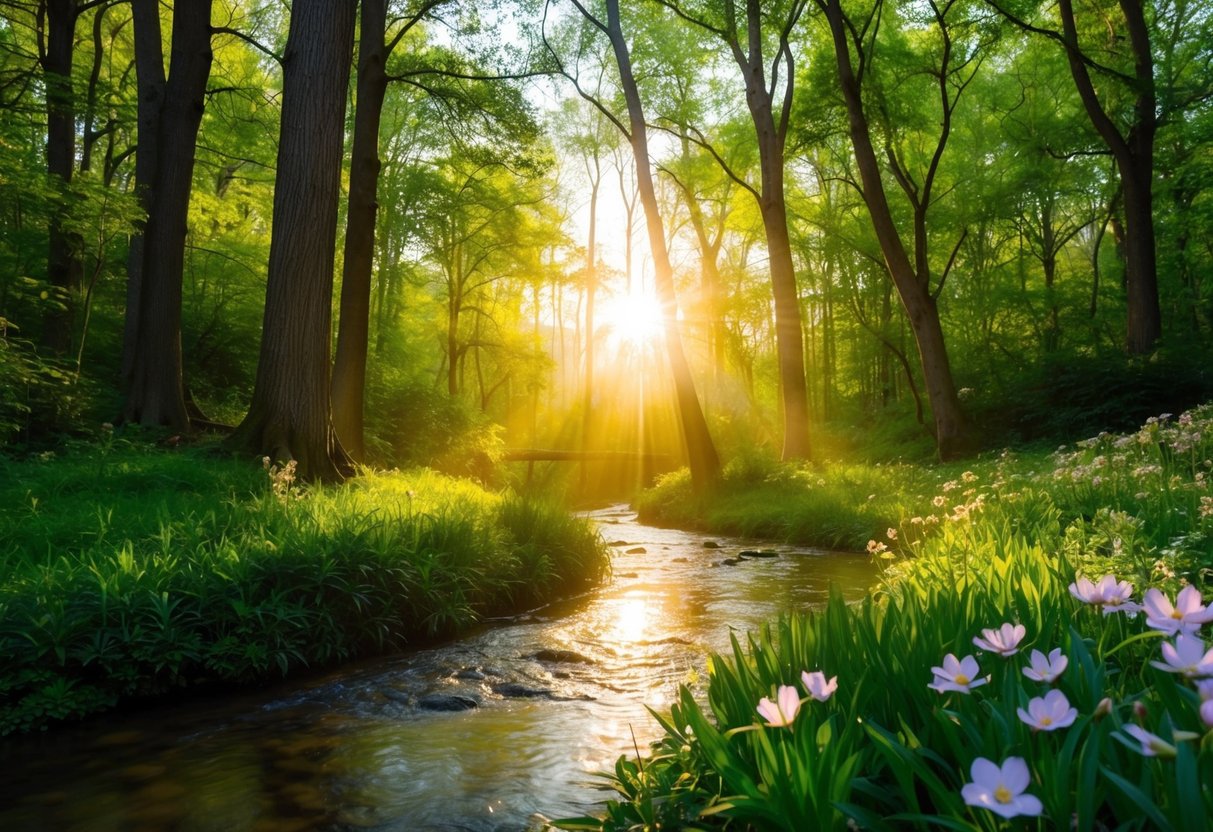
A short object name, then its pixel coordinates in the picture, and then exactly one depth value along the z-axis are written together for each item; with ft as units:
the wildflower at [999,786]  3.07
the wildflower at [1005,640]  4.84
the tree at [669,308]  43.24
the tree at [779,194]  46.68
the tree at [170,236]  31.58
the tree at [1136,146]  41.09
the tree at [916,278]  43.96
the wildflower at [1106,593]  5.04
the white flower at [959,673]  4.47
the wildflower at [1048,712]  3.78
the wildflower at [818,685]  4.51
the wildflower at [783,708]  4.31
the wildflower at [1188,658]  3.67
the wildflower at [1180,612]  4.19
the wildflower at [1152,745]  3.08
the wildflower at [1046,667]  4.29
